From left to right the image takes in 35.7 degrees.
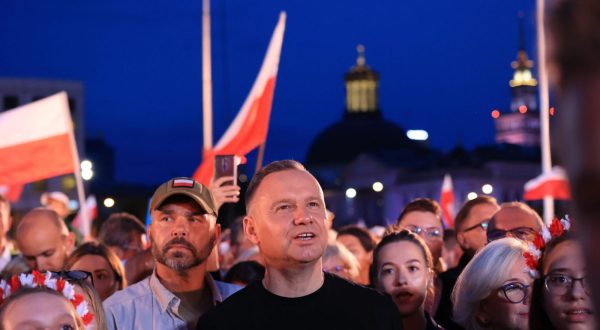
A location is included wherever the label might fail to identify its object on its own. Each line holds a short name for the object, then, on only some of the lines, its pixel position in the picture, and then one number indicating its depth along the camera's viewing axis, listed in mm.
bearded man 3816
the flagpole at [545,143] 11823
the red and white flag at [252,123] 9164
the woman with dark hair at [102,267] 5039
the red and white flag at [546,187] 12148
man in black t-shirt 3080
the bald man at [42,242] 5441
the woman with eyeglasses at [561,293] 2830
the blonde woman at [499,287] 3693
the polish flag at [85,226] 9197
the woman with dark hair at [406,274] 4320
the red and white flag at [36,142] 8281
